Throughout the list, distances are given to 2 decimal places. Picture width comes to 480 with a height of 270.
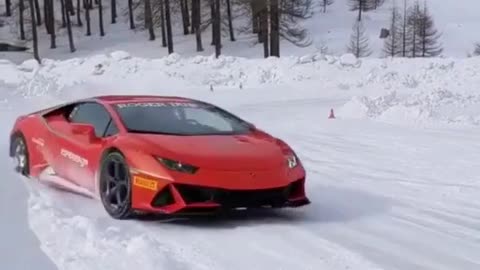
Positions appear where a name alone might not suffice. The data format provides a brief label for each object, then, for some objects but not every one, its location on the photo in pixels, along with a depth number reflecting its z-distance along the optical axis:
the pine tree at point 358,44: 56.36
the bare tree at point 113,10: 66.75
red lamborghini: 6.96
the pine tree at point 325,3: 70.19
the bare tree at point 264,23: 44.69
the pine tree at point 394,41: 57.62
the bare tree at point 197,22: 54.66
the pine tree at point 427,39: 58.78
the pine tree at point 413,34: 58.91
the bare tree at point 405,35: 58.03
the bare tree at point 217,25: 50.72
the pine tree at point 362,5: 69.44
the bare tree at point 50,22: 60.74
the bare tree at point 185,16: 60.47
